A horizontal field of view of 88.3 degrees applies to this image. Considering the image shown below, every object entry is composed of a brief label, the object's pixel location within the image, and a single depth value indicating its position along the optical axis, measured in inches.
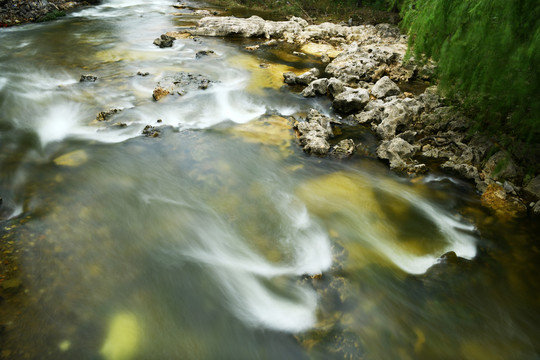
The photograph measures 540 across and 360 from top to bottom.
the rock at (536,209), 243.9
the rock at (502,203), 248.6
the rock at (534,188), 259.3
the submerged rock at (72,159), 285.4
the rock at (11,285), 171.6
